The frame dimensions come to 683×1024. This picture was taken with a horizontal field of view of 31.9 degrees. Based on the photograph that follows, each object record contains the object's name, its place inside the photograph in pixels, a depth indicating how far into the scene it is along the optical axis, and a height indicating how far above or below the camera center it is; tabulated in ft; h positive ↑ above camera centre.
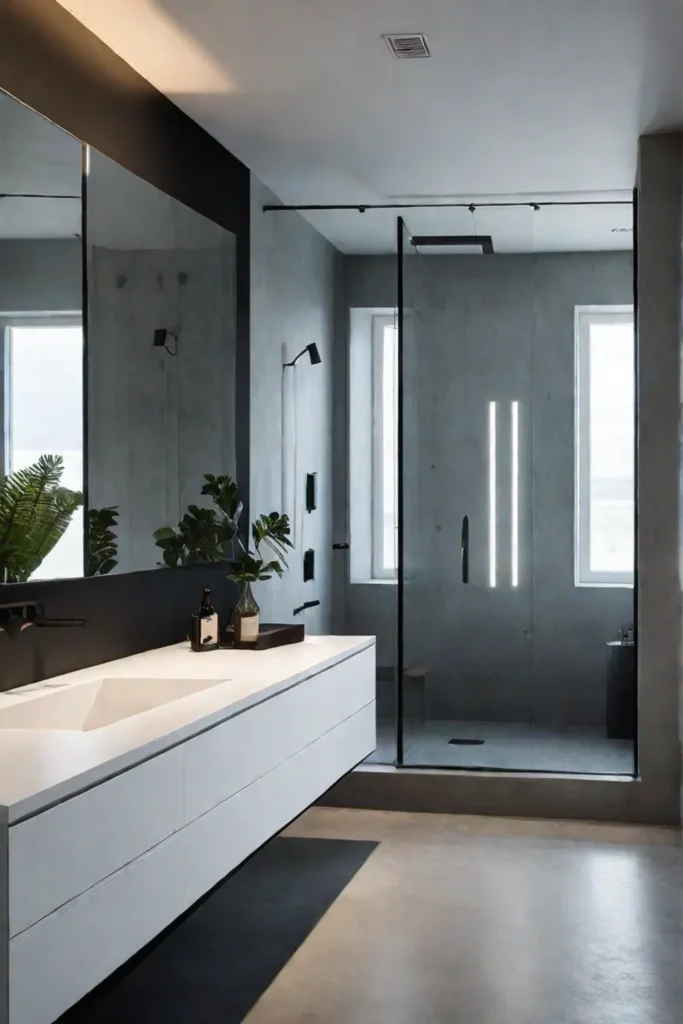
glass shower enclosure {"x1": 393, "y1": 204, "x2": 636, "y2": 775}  17.29 +0.27
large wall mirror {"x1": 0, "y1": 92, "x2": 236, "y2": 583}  9.52 +1.43
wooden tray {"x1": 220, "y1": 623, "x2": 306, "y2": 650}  12.48 -1.30
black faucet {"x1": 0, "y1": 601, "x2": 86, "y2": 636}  9.23 -0.81
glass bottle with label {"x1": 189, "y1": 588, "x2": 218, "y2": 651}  12.21 -1.16
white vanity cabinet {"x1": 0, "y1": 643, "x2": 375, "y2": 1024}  6.03 -2.08
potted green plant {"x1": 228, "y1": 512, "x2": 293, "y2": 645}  12.48 -0.65
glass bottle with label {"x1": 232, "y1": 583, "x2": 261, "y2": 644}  12.47 -1.12
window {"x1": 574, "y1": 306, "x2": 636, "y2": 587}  18.93 +1.25
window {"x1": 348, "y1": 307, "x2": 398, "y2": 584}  20.94 +1.15
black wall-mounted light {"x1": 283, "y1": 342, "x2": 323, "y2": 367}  18.98 +2.59
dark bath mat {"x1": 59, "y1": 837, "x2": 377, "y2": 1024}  9.52 -3.94
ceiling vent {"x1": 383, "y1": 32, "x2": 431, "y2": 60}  11.18 +4.48
